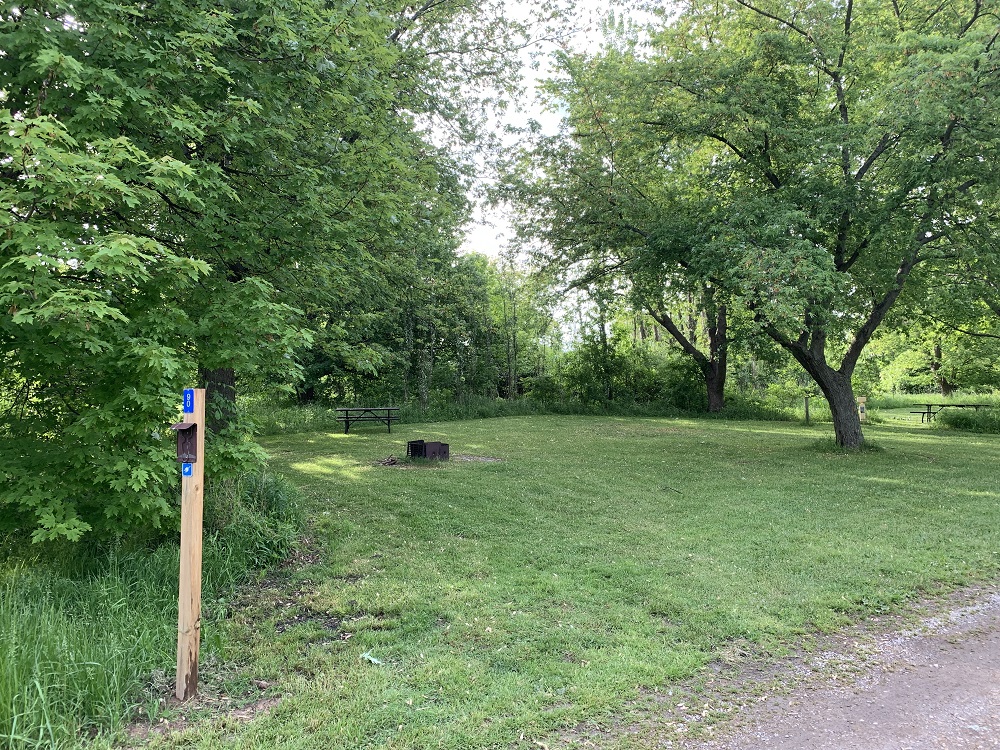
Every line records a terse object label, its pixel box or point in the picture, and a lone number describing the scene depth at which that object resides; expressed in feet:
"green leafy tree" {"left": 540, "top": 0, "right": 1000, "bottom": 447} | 25.96
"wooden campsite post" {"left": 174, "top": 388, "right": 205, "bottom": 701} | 8.47
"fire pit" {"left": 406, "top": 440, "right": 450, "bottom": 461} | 29.76
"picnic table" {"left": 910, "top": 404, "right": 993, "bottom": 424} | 56.34
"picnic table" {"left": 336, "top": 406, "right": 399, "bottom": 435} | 45.75
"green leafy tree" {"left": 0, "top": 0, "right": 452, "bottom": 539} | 8.73
